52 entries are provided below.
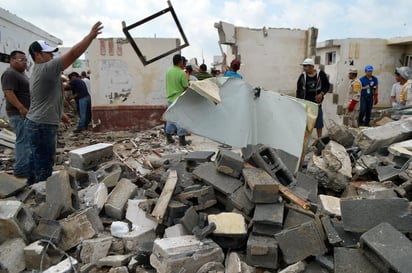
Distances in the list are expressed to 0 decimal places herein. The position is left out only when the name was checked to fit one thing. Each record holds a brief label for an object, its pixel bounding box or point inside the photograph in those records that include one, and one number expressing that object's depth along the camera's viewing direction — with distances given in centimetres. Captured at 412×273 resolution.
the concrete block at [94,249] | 288
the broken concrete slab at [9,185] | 362
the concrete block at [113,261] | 278
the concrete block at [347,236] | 268
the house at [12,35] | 843
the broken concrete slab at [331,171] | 392
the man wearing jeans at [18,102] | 447
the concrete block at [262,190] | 293
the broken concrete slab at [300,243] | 259
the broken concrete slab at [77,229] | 308
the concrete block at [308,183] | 360
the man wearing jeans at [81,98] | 902
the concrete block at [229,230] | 282
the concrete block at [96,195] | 359
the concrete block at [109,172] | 403
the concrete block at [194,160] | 405
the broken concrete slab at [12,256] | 266
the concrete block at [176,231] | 293
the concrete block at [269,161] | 351
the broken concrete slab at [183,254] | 254
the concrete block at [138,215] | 329
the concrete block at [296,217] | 288
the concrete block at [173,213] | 313
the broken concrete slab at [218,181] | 330
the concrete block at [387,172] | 388
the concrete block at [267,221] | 275
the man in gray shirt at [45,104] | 350
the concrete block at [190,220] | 293
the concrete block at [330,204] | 316
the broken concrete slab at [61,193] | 332
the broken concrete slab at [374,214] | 263
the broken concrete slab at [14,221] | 286
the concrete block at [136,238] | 304
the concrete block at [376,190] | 341
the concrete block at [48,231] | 297
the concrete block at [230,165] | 342
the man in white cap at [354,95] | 786
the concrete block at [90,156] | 471
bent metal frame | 577
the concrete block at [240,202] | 307
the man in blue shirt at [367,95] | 781
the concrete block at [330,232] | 262
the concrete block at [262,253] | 261
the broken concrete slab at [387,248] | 218
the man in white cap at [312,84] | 595
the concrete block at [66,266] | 266
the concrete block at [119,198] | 355
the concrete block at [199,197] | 328
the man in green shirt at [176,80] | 621
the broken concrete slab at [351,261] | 237
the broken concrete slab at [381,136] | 458
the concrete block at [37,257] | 274
